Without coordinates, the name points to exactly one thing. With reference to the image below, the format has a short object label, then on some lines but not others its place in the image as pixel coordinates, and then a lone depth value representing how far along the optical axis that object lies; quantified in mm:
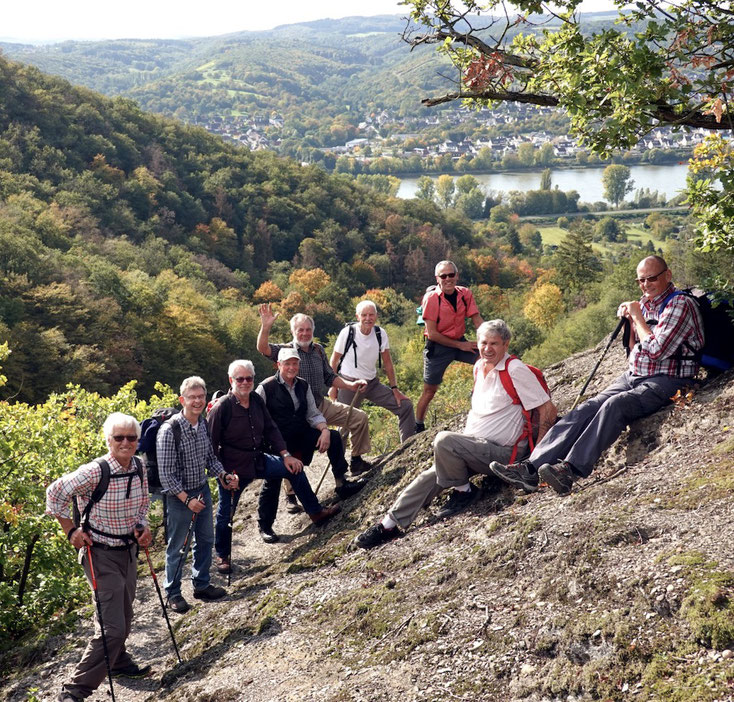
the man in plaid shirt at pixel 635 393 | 6242
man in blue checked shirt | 6883
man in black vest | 8023
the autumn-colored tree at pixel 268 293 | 76938
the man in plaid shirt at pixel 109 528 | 5840
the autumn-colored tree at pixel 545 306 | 58406
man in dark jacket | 7516
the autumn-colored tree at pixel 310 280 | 77625
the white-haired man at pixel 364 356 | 9250
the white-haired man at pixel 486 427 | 6465
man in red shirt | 9148
